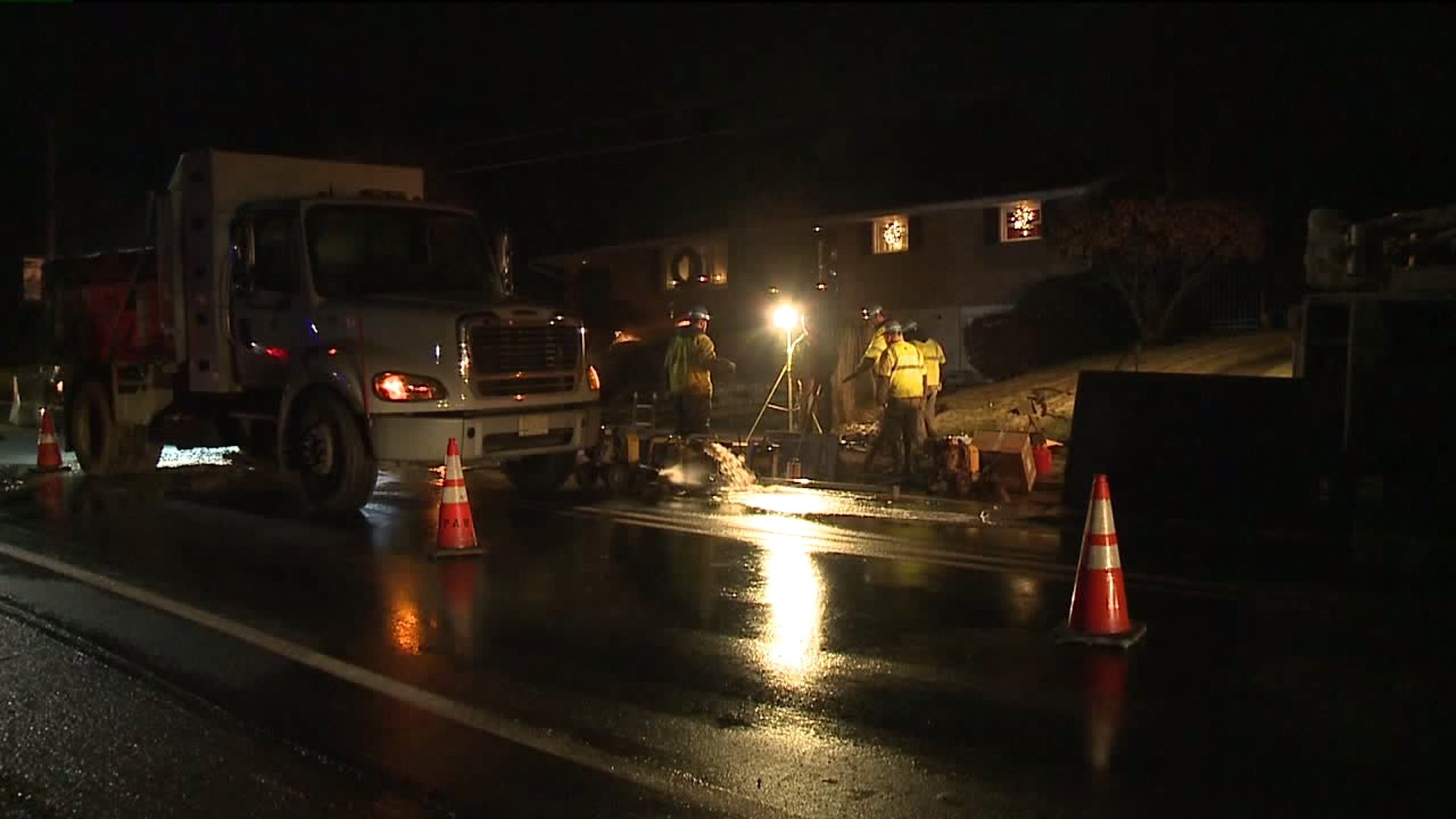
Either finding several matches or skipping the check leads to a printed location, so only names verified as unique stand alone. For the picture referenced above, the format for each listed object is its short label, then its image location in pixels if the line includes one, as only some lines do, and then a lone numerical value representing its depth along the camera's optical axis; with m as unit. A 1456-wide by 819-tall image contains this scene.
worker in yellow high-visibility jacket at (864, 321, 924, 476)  14.78
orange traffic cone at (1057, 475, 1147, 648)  7.62
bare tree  23.72
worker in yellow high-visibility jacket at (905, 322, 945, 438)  15.26
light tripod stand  17.09
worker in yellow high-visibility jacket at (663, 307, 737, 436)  16.09
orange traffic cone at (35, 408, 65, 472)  16.30
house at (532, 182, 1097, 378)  29.48
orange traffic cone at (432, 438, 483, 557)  10.41
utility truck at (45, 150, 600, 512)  11.77
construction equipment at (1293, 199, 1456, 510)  11.20
